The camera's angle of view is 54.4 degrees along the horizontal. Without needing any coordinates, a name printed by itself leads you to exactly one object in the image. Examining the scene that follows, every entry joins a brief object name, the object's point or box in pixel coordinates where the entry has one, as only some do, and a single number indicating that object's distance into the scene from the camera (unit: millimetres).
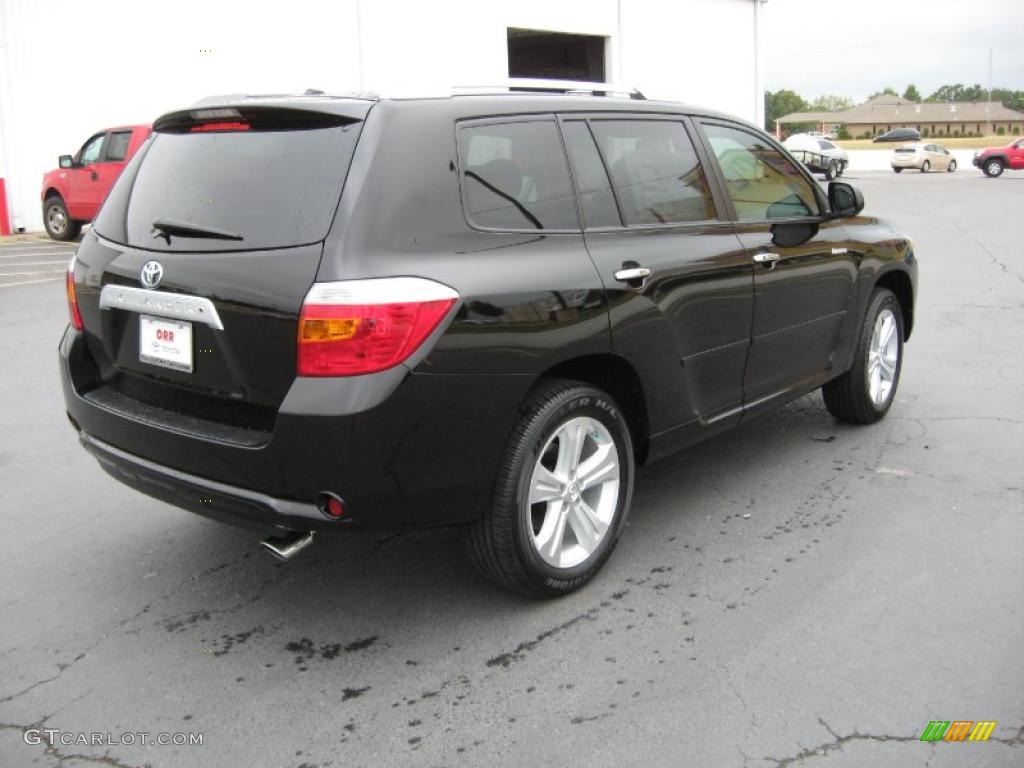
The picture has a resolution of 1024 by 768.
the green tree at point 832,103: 191375
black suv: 3031
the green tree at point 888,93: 165875
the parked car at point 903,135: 71688
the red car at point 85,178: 15734
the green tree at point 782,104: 159375
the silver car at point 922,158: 45438
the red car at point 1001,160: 39500
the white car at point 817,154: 37969
